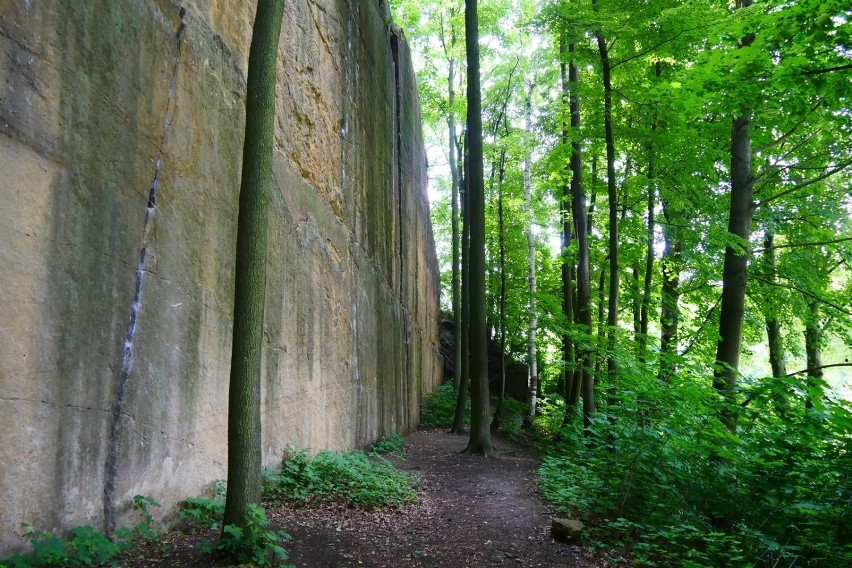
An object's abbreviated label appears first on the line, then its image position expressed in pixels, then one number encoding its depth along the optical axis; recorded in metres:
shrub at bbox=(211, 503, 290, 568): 3.84
